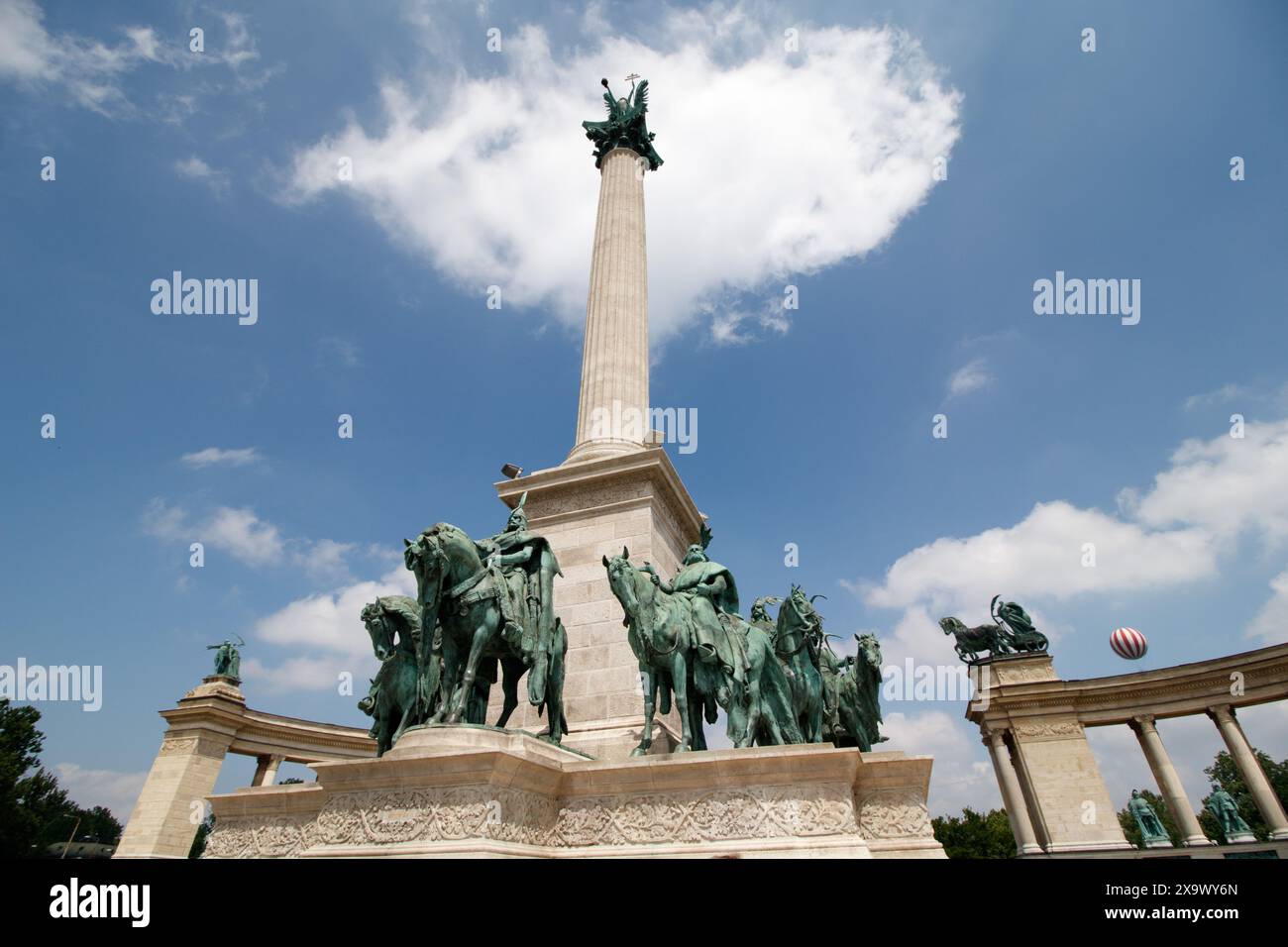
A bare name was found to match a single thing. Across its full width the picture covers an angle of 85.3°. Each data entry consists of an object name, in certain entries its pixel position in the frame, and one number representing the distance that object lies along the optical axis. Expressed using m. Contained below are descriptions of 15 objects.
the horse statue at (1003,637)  49.16
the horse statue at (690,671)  11.27
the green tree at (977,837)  75.56
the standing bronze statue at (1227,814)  38.38
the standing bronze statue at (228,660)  44.25
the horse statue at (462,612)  10.61
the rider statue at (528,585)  11.27
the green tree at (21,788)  52.06
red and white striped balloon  47.72
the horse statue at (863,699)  14.28
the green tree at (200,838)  77.41
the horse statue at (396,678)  11.68
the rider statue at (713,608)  11.60
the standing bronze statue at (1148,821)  42.97
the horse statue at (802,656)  12.68
